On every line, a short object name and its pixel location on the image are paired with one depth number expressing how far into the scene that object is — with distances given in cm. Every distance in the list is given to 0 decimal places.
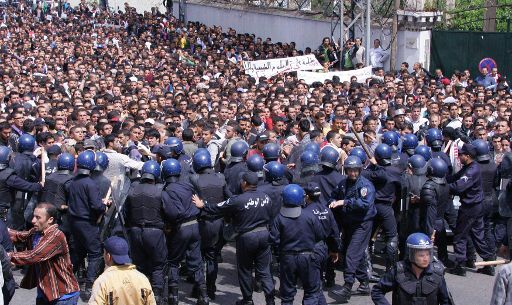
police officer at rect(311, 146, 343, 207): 1185
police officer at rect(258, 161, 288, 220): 1148
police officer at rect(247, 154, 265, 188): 1159
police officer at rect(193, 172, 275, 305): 1086
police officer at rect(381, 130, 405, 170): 1279
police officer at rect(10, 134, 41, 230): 1257
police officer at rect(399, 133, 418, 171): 1320
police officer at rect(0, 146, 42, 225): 1208
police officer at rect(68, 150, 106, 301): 1138
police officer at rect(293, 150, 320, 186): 1212
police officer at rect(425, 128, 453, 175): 1328
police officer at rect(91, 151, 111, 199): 1180
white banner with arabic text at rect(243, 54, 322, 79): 2352
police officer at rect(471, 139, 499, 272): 1289
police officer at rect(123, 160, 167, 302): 1092
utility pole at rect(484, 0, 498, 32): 2951
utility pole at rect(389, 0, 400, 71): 2647
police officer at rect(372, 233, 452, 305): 789
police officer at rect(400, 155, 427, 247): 1193
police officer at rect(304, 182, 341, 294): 1046
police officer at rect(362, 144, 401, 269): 1202
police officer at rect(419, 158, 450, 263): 1171
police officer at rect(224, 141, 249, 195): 1210
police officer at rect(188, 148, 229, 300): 1153
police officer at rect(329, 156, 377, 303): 1150
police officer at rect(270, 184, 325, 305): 1022
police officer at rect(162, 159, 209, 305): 1107
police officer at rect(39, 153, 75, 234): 1181
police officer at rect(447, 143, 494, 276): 1258
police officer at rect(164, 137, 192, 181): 1239
